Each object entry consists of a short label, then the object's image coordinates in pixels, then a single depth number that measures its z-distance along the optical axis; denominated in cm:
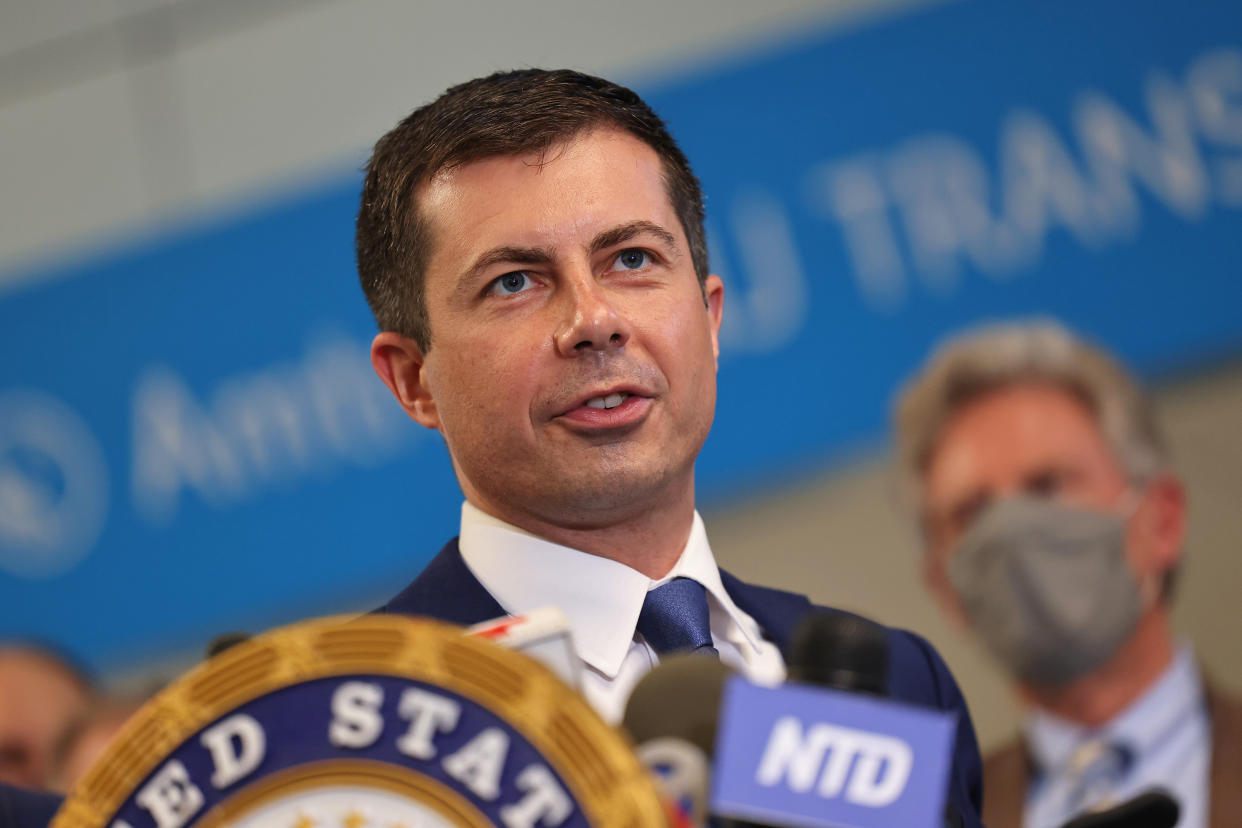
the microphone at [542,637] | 222
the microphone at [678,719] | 217
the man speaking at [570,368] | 243
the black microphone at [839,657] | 216
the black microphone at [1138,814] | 222
